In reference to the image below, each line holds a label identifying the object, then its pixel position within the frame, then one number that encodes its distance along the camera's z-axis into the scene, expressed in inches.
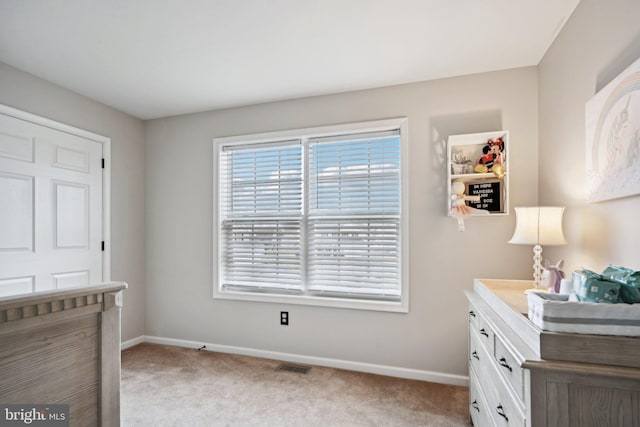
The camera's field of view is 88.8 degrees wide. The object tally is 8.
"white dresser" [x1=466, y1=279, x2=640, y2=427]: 39.1
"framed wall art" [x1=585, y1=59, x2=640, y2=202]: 52.1
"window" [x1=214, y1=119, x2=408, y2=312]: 115.7
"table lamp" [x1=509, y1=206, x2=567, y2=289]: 74.0
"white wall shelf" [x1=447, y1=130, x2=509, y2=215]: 98.2
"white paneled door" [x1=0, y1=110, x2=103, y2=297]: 100.3
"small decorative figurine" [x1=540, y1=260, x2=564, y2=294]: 62.7
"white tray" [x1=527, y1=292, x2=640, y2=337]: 39.5
